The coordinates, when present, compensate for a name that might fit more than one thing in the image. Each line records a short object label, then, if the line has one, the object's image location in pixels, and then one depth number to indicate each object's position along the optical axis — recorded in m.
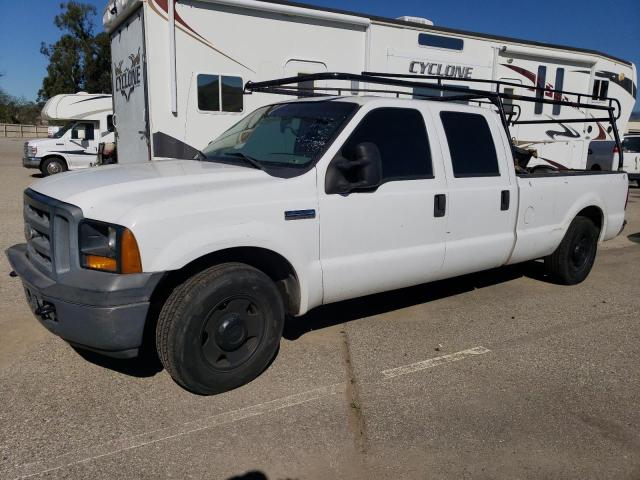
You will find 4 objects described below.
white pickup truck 3.16
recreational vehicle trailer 7.54
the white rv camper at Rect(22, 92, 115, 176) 16.73
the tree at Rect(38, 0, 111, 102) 48.78
